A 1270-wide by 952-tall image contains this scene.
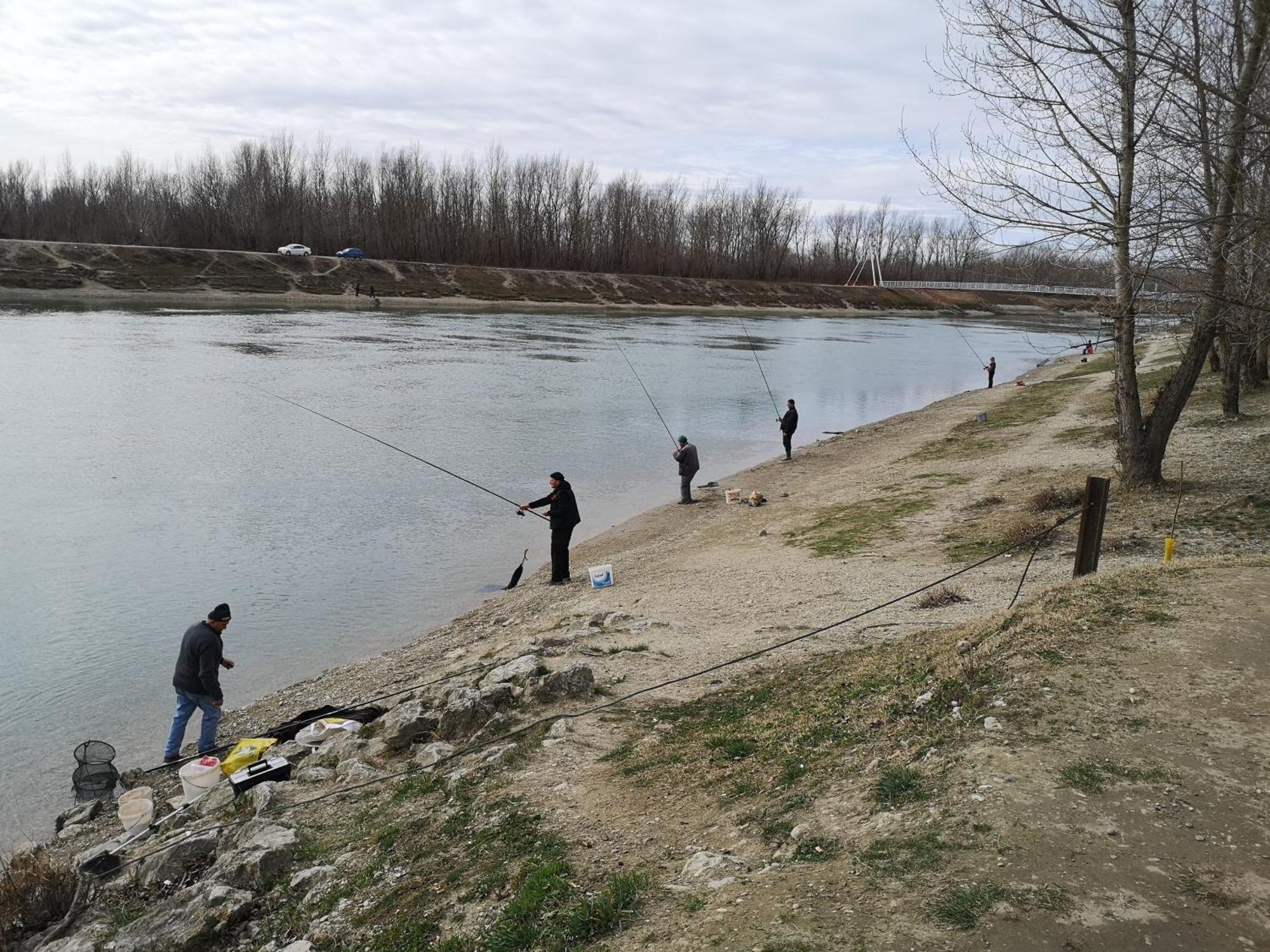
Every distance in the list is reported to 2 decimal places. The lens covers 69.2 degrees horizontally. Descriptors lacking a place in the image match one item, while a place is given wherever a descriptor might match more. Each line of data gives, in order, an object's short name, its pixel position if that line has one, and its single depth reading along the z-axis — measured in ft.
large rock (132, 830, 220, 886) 20.88
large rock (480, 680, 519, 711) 25.96
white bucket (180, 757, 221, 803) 25.40
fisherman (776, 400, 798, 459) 74.64
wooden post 27.84
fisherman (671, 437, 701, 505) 60.95
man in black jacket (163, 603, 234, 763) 29.19
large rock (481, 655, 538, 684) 26.96
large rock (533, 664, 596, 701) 25.98
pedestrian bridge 406.41
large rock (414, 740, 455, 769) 23.73
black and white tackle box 24.25
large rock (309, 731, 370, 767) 25.21
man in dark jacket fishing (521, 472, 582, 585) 43.39
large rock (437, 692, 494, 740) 25.26
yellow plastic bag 26.03
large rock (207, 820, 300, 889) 19.24
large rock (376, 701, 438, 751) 25.07
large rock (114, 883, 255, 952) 17.69
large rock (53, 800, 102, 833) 25.75
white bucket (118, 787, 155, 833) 24.23
